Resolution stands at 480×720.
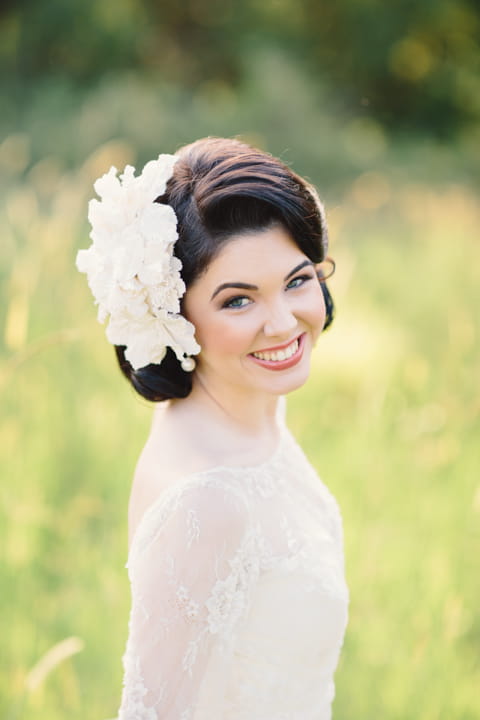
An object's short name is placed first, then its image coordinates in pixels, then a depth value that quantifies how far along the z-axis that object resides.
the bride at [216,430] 1.30
